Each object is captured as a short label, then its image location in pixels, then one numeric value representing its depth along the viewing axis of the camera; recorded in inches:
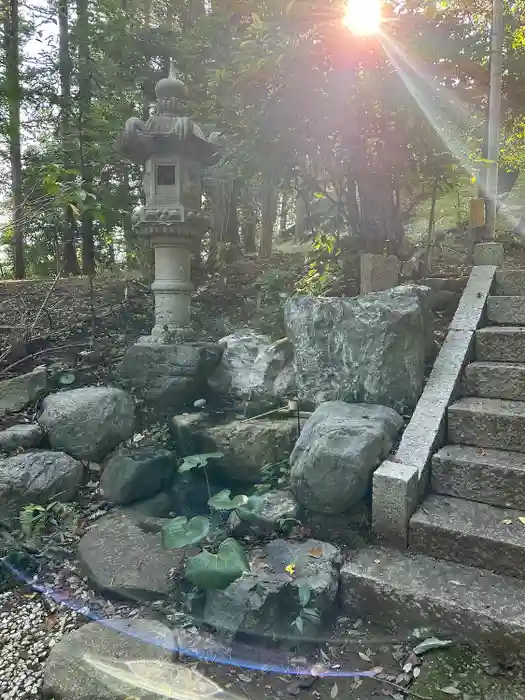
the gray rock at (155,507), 134.8
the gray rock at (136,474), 136.6
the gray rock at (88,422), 151.7
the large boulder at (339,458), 101.9
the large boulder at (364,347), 123.0
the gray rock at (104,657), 75.7
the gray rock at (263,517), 108.4
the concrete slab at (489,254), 163.5
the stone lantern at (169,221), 168.2
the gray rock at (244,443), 134.1
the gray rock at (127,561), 99.4
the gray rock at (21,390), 166.4
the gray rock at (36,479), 129.1
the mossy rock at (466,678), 72.5
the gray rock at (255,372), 153.6
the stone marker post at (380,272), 146.6
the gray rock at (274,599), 86.0
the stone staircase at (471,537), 82.8
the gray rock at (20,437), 146.5
